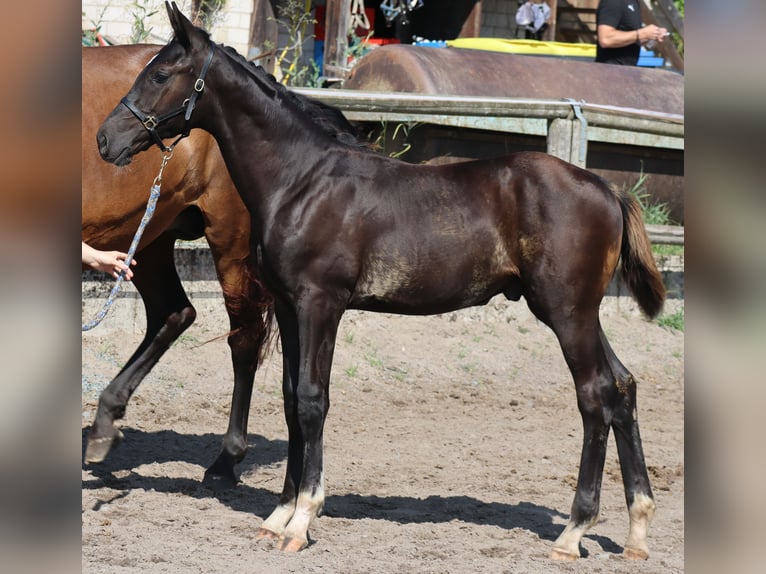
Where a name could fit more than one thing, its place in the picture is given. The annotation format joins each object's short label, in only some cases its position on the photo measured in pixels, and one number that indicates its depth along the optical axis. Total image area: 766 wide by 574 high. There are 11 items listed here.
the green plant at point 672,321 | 16.62
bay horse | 9.79
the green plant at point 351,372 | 14.02
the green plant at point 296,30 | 20.27
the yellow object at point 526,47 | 25.73
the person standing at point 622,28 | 17.77
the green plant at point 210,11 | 22.16
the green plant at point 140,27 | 16.33
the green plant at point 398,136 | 15.65
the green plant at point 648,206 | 17.61
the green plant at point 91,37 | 17.22
